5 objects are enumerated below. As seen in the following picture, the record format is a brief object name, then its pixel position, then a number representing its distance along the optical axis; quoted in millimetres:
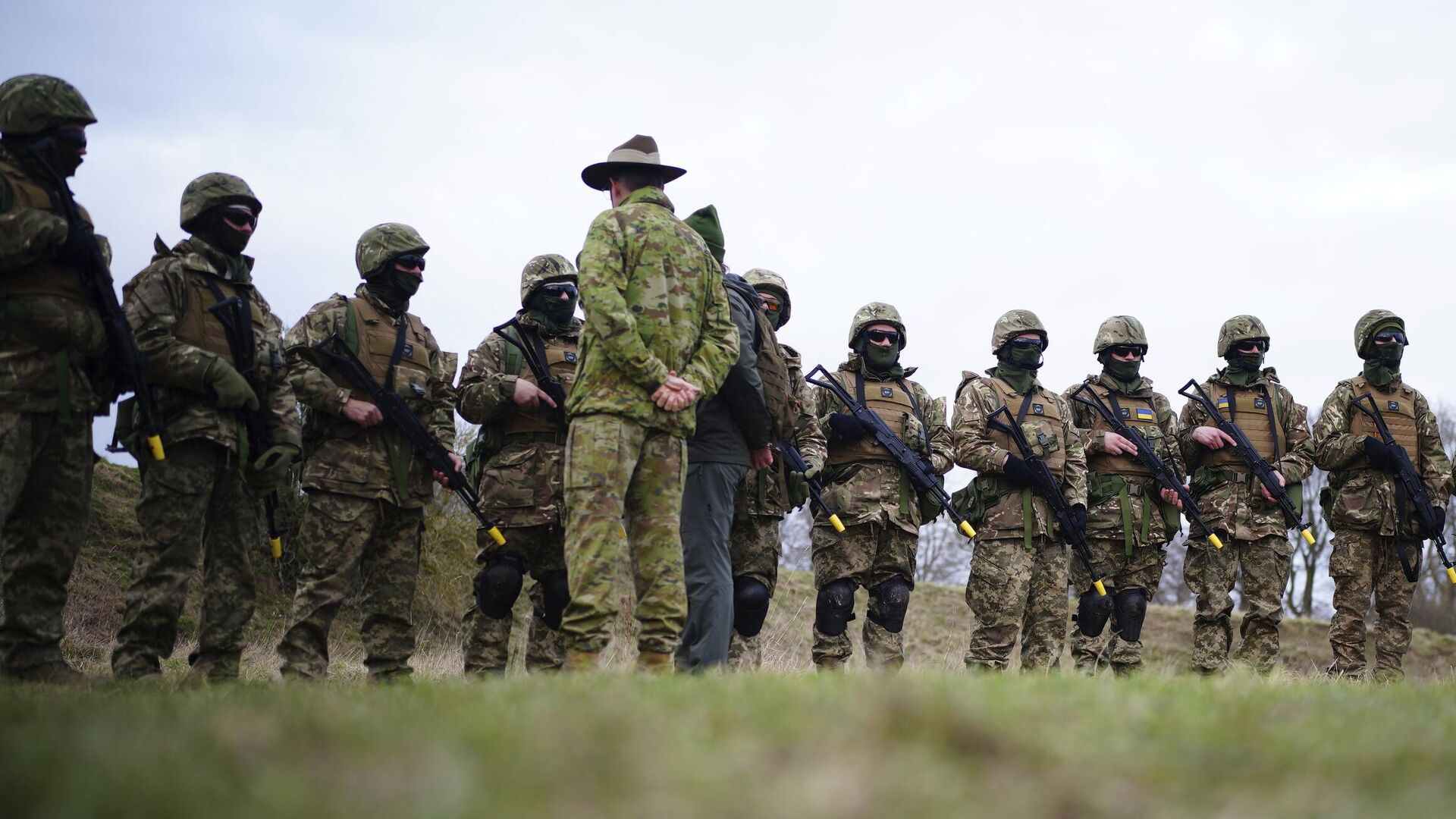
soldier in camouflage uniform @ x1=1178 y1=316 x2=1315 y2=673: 10016
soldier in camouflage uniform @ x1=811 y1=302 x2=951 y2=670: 8547
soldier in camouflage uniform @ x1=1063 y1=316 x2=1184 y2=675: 10016
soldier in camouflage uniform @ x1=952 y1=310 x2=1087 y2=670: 9062
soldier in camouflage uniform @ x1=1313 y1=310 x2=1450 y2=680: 9945
